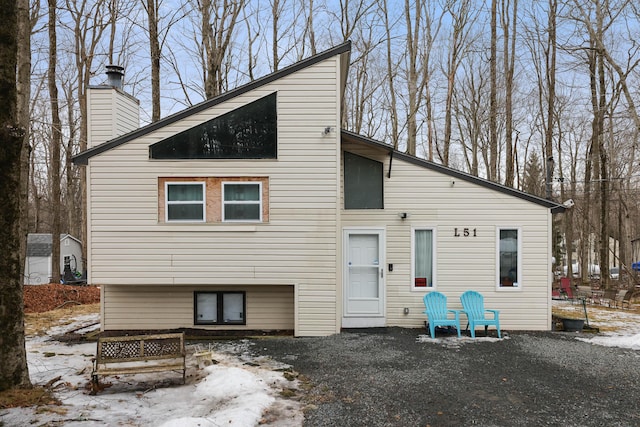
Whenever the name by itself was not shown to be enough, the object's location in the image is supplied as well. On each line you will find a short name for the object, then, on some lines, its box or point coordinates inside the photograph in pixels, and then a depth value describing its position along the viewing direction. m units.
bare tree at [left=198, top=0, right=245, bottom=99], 15.80
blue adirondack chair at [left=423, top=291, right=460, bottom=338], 8.95
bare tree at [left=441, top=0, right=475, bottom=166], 20.27
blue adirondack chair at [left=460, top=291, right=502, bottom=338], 8.81
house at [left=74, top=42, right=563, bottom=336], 8.65
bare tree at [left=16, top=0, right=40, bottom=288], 8.43
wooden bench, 5.70
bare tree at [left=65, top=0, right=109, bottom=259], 18.11
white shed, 22.84
